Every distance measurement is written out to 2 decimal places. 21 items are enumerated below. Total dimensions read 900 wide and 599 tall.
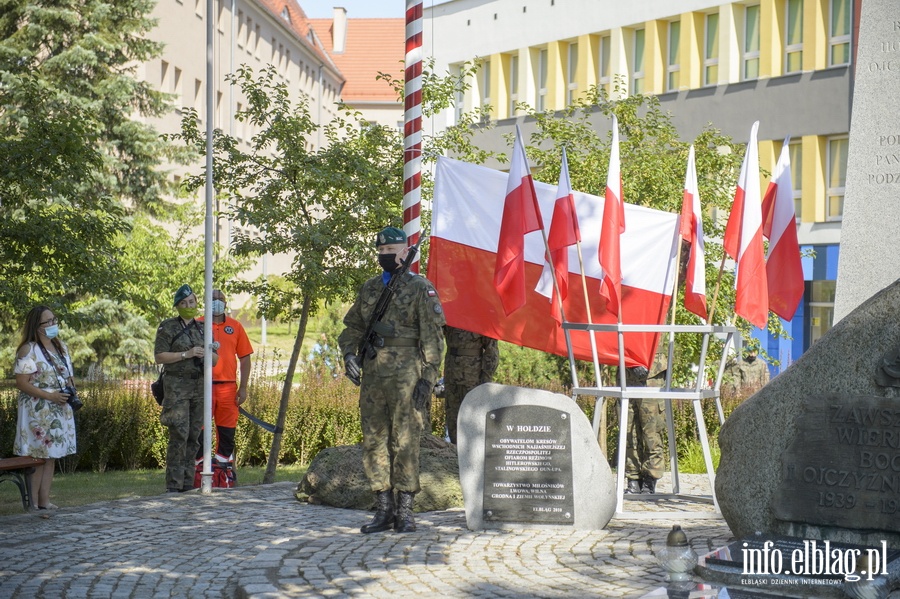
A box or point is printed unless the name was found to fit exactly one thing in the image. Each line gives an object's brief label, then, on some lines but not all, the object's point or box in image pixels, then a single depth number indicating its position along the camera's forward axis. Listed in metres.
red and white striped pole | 10.55
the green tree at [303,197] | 12.65
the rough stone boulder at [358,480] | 9.79
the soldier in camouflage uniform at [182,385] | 11.48
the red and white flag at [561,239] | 8.96
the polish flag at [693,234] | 9.42
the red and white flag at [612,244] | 8.92
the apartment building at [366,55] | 85.69
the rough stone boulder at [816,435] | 6.50
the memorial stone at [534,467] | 8.20
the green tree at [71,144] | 13.27
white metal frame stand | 8.59
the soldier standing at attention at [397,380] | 8.35
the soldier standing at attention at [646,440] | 10.75
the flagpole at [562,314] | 9.04
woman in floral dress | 10.32
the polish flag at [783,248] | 9.30
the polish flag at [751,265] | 9.00
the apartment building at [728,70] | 29.58
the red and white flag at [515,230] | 8.90
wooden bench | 10.02
